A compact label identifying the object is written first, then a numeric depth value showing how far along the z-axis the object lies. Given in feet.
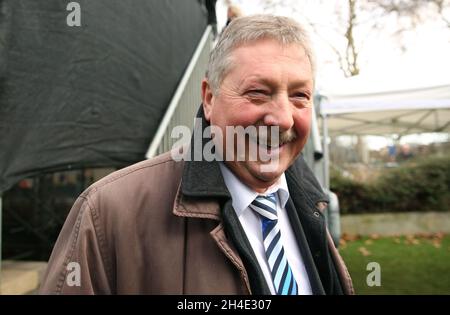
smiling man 3.39
